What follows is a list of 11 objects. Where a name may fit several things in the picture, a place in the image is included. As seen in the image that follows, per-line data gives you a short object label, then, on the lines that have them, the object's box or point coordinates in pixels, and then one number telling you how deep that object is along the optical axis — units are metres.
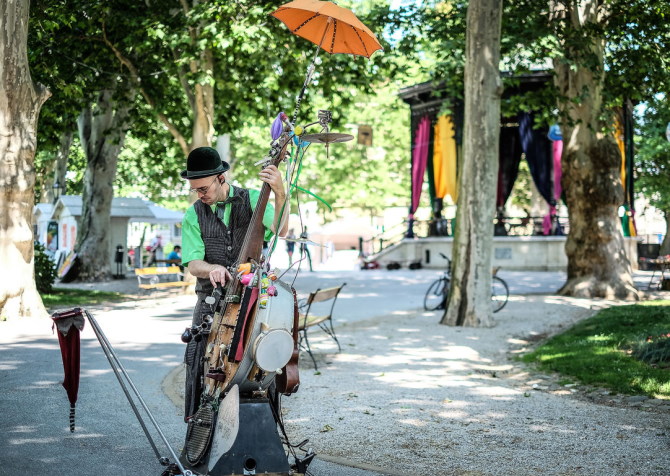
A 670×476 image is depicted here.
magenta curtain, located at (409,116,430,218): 34.41
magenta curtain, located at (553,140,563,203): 32.44
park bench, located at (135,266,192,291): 20.11
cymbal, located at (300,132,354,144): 3.95
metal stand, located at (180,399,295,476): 3.78
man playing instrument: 4.31
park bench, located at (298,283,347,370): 9.49
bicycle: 15.81
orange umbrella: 4.61
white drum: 3.76
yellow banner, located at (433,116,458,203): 33.84
